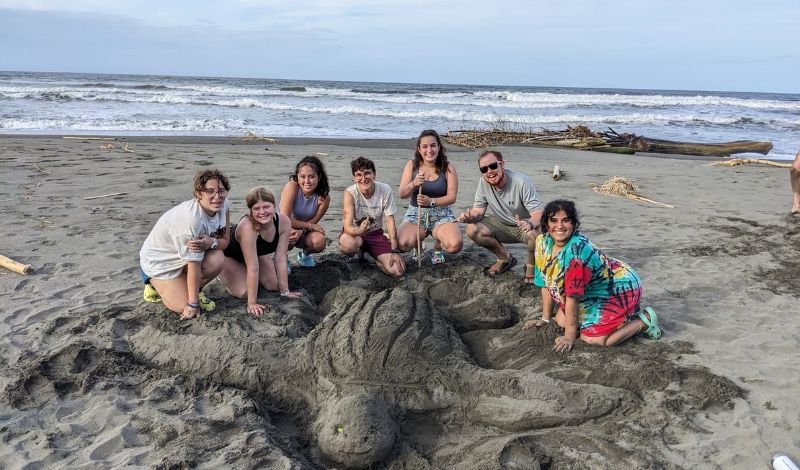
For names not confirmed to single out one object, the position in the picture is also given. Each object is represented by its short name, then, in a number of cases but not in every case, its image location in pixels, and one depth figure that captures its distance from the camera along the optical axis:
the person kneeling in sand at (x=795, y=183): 6.80
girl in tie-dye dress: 3.21
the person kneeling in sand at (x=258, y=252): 3.83
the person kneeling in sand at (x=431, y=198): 4.81
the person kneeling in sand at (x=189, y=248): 3.57
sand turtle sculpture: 2.57
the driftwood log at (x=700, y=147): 13.98
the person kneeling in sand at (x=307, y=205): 4.54
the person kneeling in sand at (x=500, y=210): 4.43
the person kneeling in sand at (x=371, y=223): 4.64
